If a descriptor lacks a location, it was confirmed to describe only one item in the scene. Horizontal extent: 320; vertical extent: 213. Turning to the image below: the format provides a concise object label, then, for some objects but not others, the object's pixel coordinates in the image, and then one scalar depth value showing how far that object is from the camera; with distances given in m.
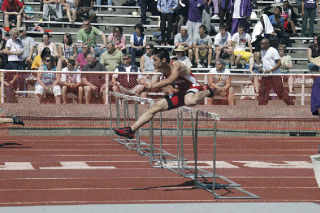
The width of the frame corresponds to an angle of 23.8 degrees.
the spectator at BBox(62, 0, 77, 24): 23.50
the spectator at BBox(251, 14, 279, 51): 22.94
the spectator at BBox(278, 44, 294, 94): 21.34
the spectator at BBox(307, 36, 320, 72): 21.02
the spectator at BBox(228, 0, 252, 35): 23.00
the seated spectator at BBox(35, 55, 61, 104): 17.64
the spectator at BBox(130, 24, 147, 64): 21.86
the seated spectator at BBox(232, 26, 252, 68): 22.28
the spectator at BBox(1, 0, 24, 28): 22.47
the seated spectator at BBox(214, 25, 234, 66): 22.05
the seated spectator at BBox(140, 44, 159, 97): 19.97
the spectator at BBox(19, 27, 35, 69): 20.78
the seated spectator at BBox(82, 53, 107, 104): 17.86
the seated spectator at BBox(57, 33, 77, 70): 20.81
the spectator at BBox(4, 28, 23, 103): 20.33
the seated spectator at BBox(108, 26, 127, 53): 21.48
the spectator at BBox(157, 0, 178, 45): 22.94
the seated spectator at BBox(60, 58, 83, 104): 17.73
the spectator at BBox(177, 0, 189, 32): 23.45
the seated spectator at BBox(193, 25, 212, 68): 21.97
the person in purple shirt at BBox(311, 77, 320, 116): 9.27
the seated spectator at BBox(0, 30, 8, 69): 19.60
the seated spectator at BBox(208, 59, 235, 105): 17.98
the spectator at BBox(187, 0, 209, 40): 22.59
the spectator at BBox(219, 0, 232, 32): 23.48
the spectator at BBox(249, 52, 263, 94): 20.62
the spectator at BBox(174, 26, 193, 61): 21.94
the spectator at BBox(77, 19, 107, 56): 21.36
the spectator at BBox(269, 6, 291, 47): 23.86
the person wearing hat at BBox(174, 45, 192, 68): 19.78
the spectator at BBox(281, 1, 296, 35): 24.52
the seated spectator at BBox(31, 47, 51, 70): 19.73
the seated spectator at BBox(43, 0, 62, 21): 23.11
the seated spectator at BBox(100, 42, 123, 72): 20.08
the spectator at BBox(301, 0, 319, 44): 24.22
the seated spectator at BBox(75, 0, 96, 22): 23.78
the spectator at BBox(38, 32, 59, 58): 20.51
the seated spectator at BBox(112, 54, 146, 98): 17.70
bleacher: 23.33
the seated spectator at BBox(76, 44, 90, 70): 20.06
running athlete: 11.11
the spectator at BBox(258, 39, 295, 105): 18.30
